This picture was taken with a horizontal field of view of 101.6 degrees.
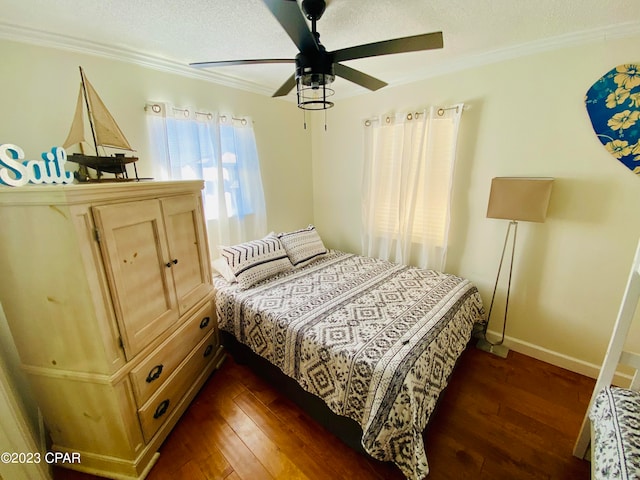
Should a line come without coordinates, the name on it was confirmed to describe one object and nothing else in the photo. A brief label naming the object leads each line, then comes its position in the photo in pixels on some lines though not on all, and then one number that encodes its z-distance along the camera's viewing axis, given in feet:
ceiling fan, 3.22
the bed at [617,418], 2.96
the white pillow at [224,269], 7.18
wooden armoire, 3.45
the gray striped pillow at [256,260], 7.07
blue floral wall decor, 5.19
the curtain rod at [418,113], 7.04
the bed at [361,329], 4.07
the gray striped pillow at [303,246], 8.48
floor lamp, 5.77
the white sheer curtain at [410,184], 7.53
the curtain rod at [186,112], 6.27
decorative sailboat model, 4.29
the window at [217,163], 6.59
